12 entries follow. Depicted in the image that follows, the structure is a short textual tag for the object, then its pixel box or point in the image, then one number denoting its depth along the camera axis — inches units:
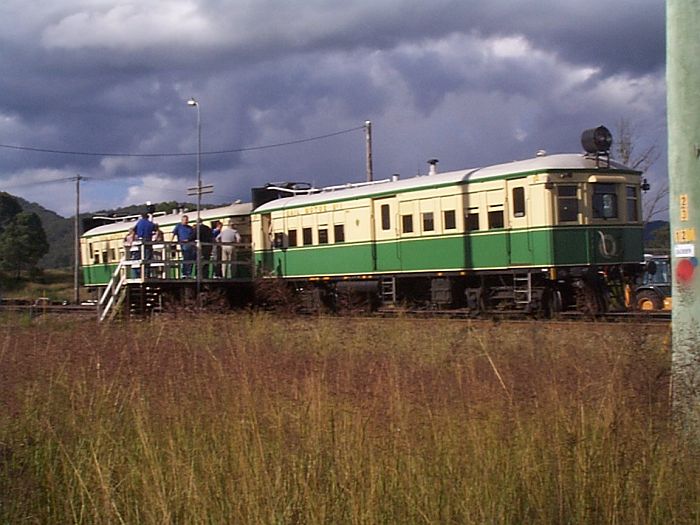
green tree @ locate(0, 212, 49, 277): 2636.1
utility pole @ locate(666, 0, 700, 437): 275.6
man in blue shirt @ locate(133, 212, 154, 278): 910.4
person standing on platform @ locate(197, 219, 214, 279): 1011.2
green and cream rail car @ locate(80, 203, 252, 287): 1198.9
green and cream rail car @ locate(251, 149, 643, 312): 825.5
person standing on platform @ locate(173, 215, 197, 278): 952.7
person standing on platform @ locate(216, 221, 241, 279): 1061.5
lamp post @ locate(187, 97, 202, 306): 939.3
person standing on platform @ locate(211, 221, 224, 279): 1033.4
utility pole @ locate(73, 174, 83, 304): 1911.9
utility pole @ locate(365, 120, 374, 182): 1528.1
